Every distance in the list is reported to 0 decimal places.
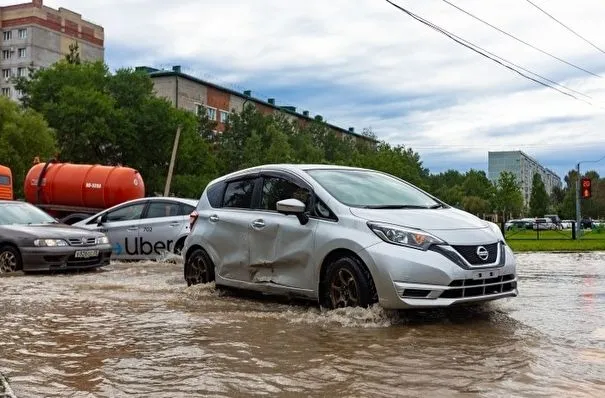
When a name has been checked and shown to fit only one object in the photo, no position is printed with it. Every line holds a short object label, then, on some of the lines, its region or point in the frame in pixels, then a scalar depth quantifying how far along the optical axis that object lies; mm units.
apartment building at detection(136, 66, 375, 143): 76000
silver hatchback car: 6082
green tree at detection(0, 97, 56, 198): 39094
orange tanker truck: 19922
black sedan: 11539
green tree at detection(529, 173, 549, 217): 114938
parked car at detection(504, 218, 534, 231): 70188
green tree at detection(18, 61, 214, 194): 46562
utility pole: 29731
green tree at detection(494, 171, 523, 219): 86062
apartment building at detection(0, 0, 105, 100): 85625
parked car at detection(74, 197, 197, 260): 13836
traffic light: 32094
